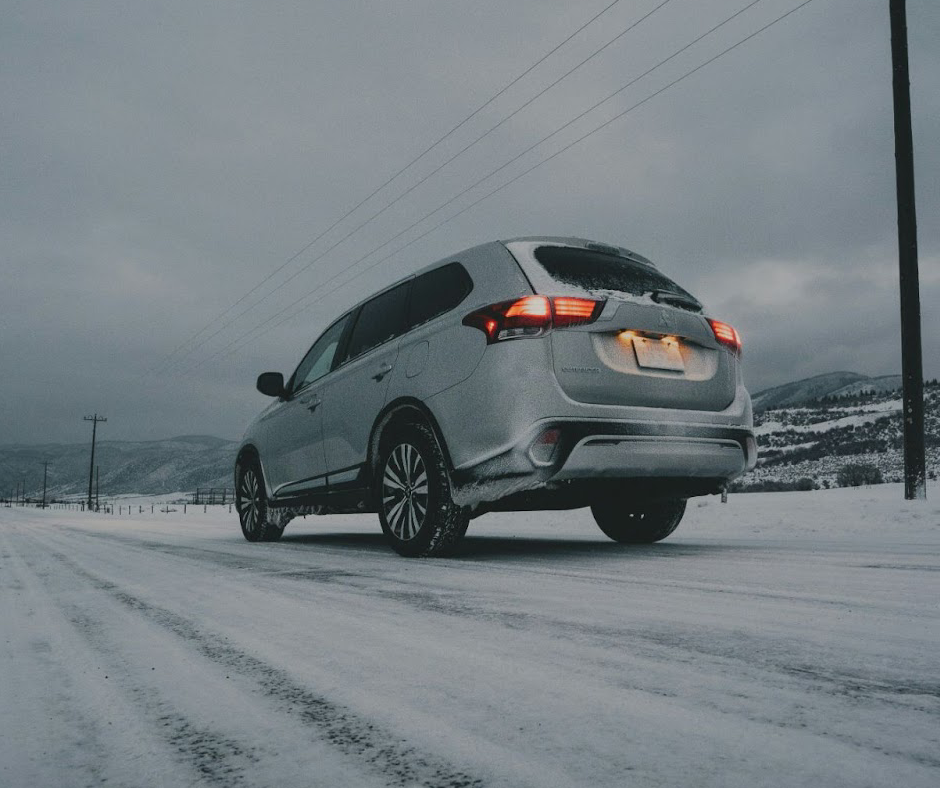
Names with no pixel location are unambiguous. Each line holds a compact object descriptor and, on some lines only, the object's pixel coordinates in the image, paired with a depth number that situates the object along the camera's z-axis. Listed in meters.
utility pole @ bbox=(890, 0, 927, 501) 8.96
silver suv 4.02
